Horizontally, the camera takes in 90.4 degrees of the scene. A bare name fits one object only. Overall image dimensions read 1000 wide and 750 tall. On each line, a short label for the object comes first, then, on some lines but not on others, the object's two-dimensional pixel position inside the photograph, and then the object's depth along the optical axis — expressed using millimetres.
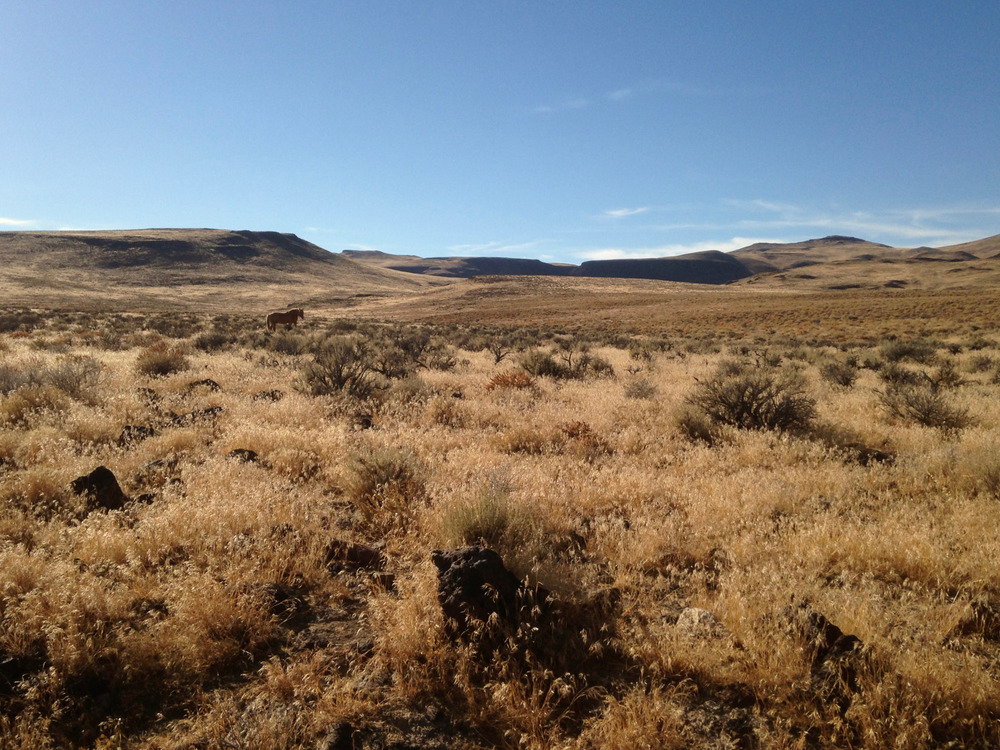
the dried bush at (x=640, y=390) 9750
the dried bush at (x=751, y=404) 7461
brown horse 27216
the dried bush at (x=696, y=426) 7008
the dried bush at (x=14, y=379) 7672
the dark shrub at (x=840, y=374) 11969
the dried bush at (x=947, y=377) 11633
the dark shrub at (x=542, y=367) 13094
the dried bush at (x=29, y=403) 6316
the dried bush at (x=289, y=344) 15992
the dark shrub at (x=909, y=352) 17072
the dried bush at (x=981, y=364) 14141
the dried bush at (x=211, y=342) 16438
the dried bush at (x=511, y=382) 10375
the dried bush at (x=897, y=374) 11556
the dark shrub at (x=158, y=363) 10477
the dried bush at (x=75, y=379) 7734
